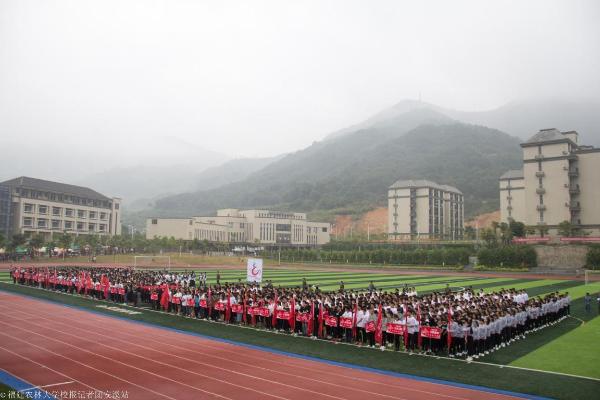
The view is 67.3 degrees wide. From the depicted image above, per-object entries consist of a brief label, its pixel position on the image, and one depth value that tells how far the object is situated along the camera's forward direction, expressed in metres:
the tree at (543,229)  79.89
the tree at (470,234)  115.00
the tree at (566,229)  74.94
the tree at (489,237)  78.82
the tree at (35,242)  74.12
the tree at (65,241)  77.38
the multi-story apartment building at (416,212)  124.69
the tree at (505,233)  78.25
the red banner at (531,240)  72.96
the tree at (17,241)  71.25
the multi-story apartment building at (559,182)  78.94
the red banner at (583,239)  66.19
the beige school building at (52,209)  94.06
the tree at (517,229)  77.31
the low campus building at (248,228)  121.19
